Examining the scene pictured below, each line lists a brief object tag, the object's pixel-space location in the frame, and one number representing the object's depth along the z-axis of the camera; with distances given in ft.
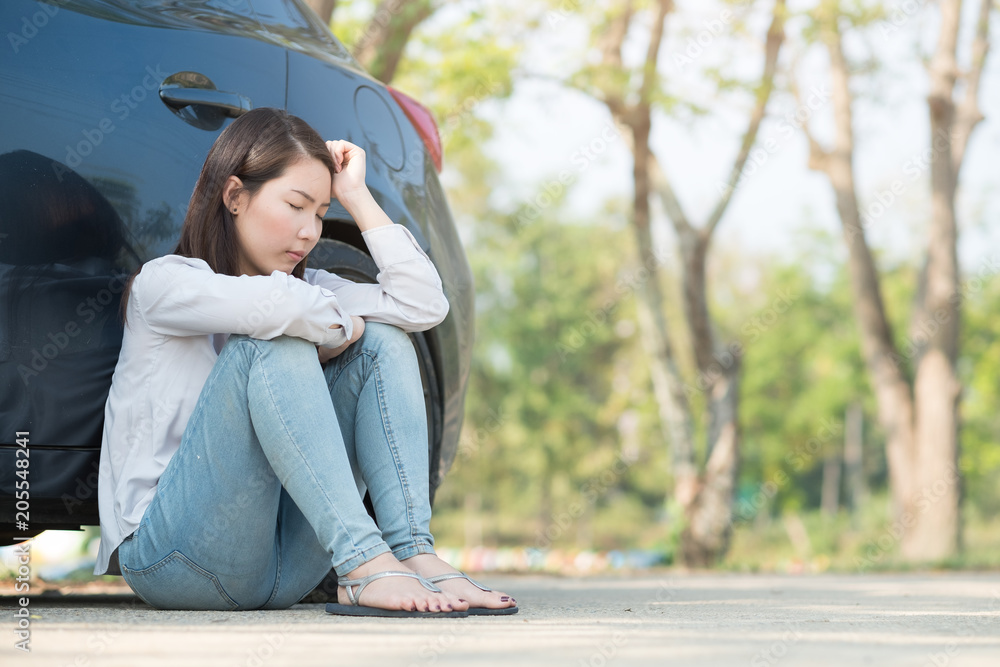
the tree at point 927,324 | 29.68
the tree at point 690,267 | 31.22
